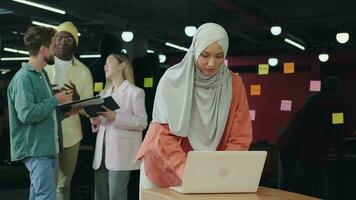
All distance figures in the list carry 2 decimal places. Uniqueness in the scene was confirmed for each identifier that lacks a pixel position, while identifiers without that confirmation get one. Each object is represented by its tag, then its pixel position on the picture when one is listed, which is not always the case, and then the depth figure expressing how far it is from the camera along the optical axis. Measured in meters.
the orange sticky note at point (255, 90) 4.46
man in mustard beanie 4.11
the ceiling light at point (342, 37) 4.24
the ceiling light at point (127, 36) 4.95
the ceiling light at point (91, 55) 4.82
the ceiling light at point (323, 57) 4.29
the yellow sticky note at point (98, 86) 4.74
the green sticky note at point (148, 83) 4.71
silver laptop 1.83
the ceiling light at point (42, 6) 4.95
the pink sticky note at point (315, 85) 4.28
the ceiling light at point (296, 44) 4.38
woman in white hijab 2.19
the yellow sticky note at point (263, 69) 4.44
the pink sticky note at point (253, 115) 4.44
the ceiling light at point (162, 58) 4.76
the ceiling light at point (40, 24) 4.95
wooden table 1.82
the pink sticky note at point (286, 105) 4.37
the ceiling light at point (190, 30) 4.78
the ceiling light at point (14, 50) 4.90
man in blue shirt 3.21
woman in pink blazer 3.97
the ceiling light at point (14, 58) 4.93
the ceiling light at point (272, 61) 4.43
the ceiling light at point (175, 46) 4.78
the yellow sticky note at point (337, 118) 4.21
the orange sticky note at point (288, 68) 4.36
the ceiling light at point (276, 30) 4.54
